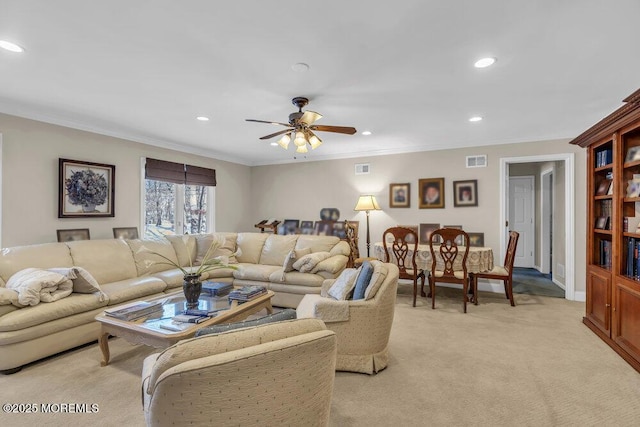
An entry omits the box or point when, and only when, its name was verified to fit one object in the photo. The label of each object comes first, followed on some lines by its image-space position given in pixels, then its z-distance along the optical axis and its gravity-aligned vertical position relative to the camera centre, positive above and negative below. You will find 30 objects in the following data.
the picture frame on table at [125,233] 4.29 -0.24
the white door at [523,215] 6.93 +0.04
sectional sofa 2.50 -0.71
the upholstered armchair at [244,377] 0.99 -0.52
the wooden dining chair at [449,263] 3.88 -0.58
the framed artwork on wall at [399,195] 5.39 +0.36
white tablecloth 4.00 -0.55
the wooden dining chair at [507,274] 4.07 -0.73
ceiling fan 2.93 +0.83
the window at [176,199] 4.82 +0.28
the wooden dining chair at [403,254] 4.17 -0.50
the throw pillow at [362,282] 2.55 -0.52
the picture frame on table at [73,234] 3.73 -0.23
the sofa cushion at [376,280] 2.48 -0.50
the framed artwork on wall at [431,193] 5.16 +0.38
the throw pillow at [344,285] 2.60 -0.58
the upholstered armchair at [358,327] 2.43 -0.84
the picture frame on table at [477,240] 4.91 -0.36
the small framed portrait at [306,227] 6.13 -0.21
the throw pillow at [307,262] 4.07 -0.59
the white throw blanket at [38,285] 2.58 -0.59
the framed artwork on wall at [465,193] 4.96 +0.37
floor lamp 5.29 +0.20
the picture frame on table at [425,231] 5.22 -0.24
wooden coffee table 2.19 -0.79
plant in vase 2.69 -0.60
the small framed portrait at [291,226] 6.25 -0.19
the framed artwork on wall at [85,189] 3.74 +0.32
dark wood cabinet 2.60 -0.09
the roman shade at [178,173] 4.71 +0.68
